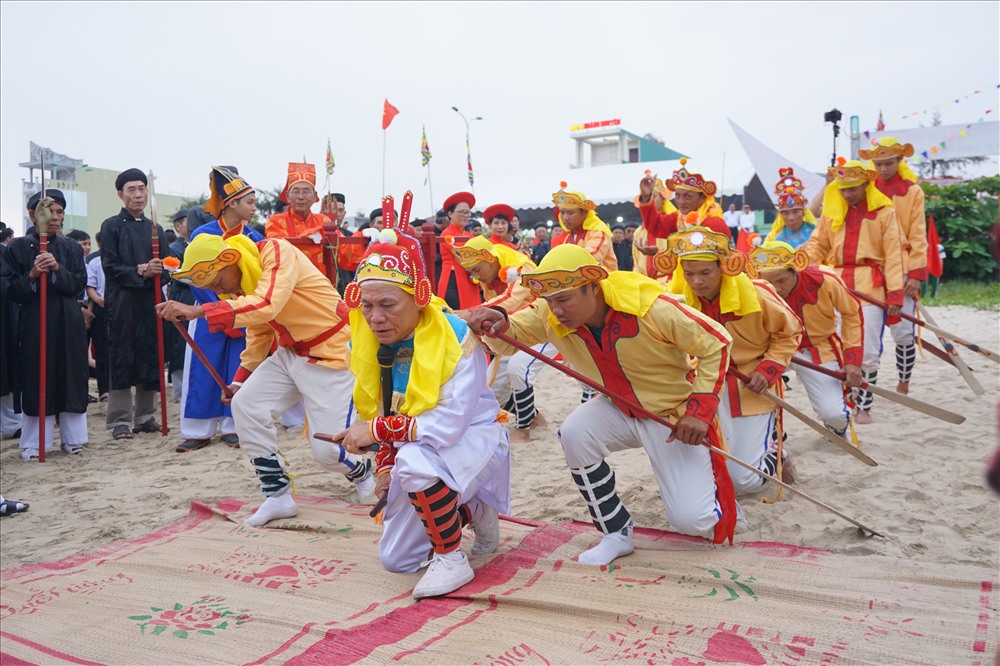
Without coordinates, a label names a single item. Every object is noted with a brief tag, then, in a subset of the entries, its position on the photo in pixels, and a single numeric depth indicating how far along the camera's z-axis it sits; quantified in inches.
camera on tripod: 426.6
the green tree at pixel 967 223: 610.5
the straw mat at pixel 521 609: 104.0
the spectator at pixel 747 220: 668.7
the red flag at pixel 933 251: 308.9
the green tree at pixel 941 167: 783.9
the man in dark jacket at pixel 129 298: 259.0
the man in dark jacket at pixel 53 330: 241.8
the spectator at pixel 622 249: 516.7
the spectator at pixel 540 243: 529.0
